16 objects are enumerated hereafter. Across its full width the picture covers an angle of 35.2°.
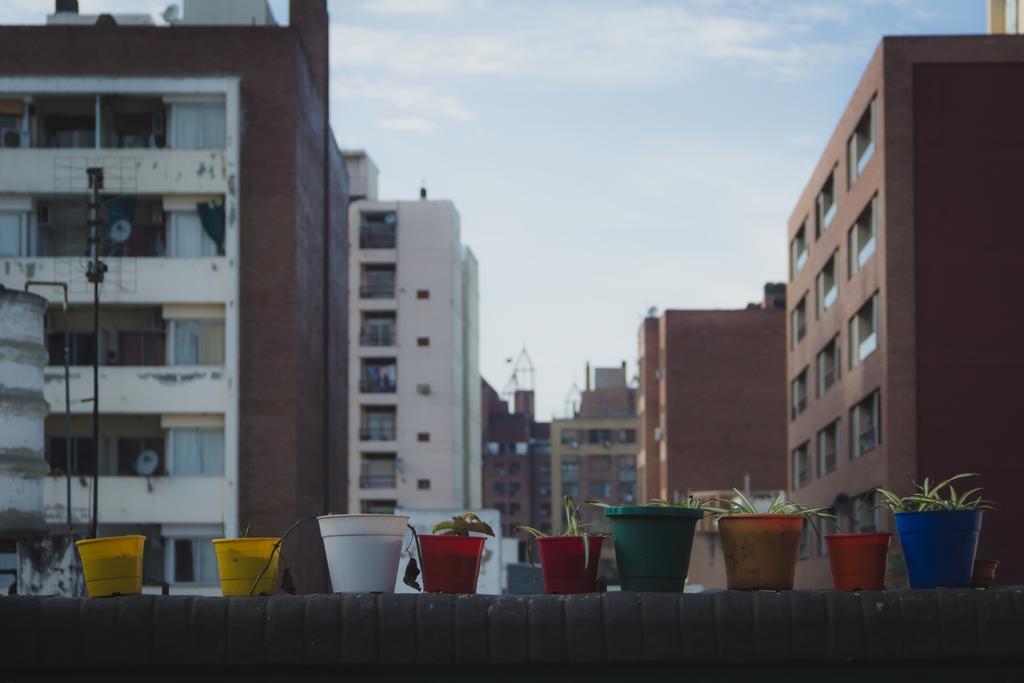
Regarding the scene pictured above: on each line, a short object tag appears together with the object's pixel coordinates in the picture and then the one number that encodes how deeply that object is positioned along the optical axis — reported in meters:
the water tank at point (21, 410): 36.75
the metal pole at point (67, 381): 48.38
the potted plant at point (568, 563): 10.59
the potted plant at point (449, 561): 10.68
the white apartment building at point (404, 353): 114.75
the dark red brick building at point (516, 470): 184.88
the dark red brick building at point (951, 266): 53.47
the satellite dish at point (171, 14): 65.94
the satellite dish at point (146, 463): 54.75
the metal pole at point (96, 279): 47.84
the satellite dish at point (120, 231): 55.72
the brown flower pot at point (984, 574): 10.72
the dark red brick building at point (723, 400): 118.25
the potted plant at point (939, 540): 10.41
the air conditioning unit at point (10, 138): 56.84
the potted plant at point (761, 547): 10.30
